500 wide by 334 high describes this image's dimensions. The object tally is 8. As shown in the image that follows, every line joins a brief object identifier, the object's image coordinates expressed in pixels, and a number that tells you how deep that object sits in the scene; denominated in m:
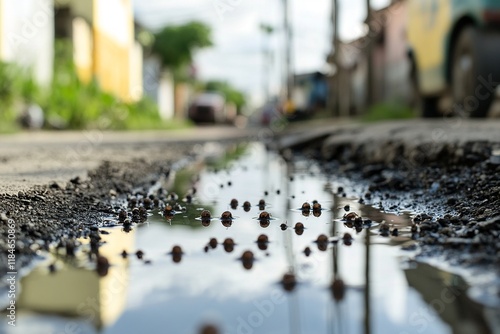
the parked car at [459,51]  7.07
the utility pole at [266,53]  38.22
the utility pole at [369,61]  13.93
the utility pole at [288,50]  32.81
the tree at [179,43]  41.06
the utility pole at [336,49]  17.81
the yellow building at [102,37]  20.63
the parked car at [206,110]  39.50
